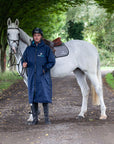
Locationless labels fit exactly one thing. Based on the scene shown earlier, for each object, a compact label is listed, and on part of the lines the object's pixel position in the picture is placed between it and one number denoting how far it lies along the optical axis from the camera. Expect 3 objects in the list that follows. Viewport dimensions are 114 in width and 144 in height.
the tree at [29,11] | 26.58
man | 10.35
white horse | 10.73
